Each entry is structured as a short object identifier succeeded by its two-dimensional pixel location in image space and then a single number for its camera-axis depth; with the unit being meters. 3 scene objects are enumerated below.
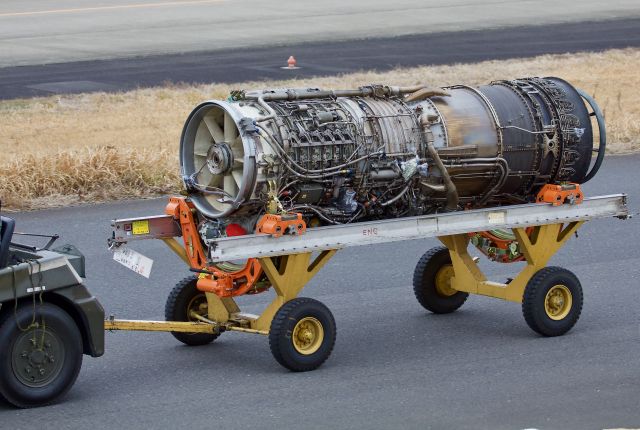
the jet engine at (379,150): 18.13
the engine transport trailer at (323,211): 16.44
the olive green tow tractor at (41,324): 15.91
